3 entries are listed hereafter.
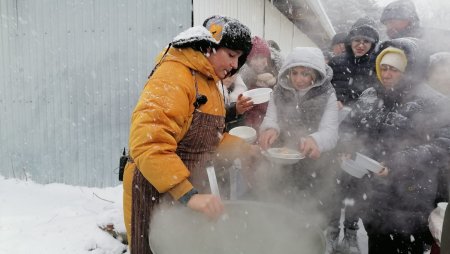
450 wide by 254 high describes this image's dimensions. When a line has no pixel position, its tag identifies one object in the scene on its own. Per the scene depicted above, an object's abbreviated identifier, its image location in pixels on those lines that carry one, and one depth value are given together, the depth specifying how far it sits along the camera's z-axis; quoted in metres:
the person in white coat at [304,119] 3.64
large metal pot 2.07
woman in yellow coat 1.99
